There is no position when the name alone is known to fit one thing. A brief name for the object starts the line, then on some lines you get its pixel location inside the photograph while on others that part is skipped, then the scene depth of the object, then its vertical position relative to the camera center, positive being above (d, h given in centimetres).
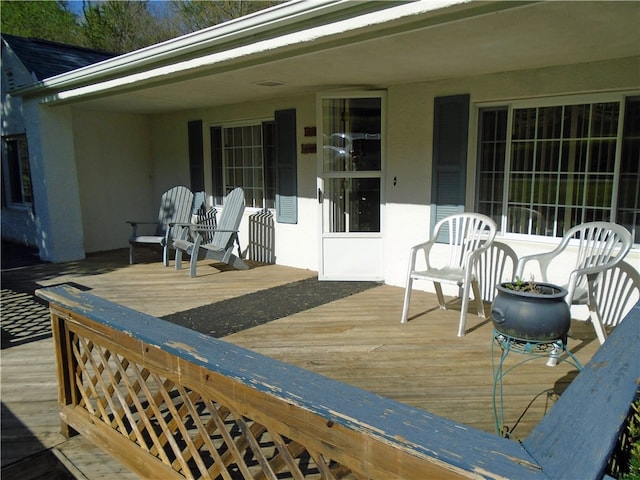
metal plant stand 204 -75
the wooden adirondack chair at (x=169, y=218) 591 -51
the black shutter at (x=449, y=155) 421 +22
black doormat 371 -114
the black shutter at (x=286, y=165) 560 +17
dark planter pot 202 -61
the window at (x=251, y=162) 609 +24
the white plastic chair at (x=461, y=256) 342 -62
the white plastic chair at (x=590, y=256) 300 -55
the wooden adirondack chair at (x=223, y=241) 534 -72
